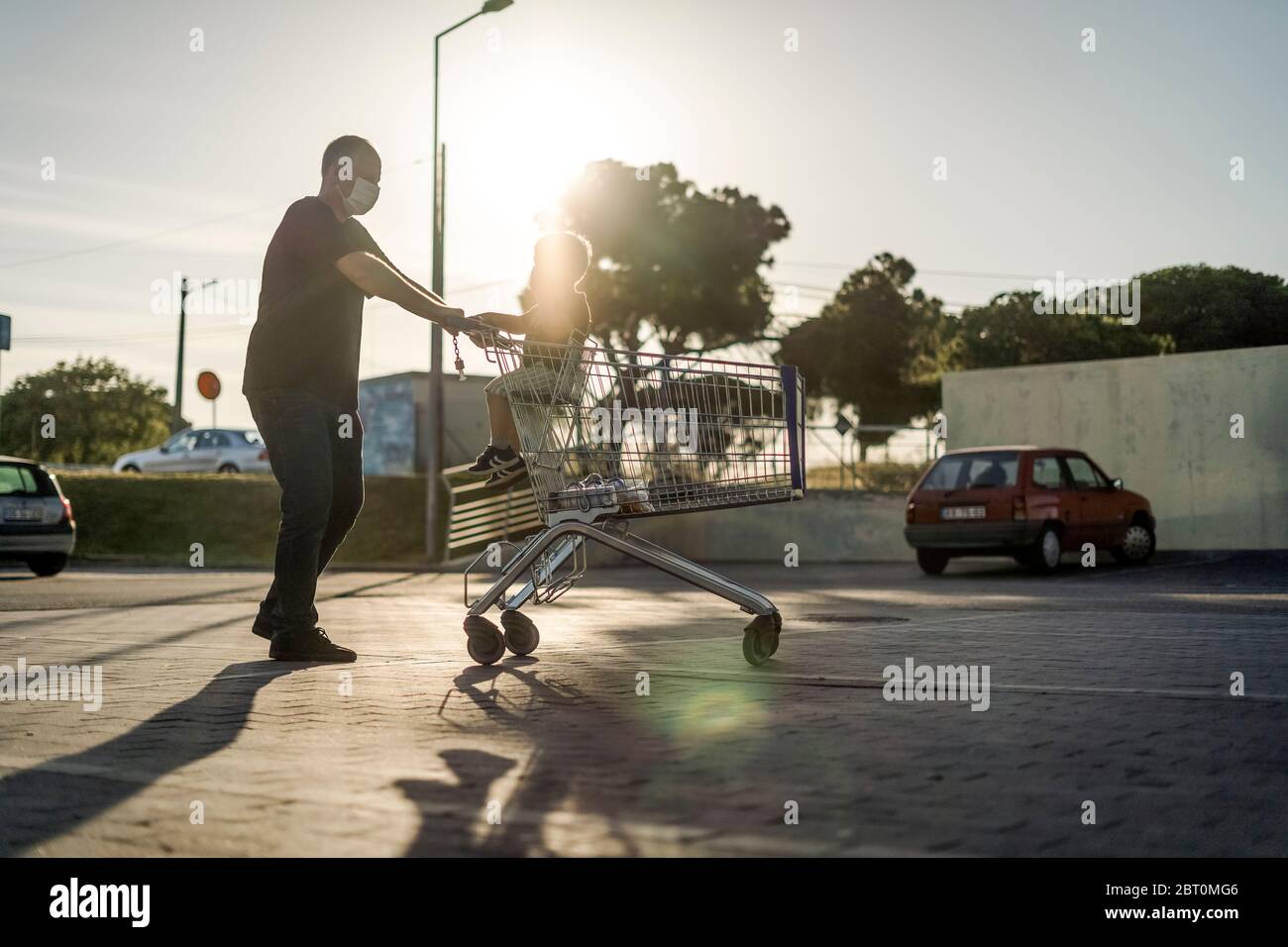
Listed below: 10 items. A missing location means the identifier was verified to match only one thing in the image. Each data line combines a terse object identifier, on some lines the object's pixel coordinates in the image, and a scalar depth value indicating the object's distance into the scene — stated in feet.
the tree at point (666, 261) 144.87
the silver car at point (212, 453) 117.80
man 19.71
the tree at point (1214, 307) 94.50
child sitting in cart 19.58
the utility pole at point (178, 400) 127.75
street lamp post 77.15
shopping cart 19.93
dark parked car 56.39
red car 54.90
